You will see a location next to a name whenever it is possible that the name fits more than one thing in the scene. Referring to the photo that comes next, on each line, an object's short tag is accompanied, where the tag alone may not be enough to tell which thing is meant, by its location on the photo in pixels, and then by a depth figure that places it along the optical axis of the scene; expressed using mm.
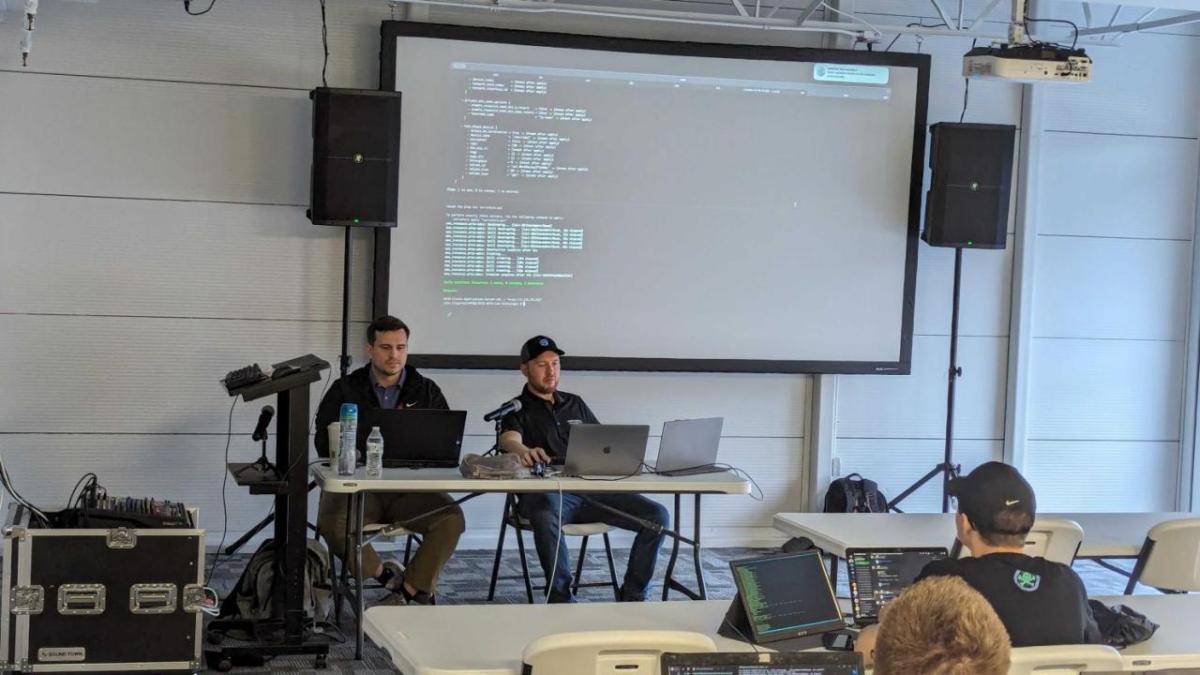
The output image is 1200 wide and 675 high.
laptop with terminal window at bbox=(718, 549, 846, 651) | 3105
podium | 4691
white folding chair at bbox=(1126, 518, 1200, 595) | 4227
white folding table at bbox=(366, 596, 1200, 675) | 2867
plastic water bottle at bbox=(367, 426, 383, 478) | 4812
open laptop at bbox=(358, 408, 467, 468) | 5027
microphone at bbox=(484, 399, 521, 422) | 5531
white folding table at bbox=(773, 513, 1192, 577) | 4156
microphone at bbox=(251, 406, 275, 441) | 5113
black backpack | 7039
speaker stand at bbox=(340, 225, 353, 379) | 6387
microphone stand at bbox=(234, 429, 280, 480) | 4824
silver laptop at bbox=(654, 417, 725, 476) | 5176
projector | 5383
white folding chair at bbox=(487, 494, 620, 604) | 5406
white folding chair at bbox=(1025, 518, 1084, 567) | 4062
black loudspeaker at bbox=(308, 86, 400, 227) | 6105
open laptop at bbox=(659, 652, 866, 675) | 2383
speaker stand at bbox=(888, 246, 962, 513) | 7098
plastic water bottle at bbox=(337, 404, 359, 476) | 4801
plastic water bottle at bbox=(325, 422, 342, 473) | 4930
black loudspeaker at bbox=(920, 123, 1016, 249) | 6910
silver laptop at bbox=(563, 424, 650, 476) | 5000
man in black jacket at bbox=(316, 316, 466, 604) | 5301
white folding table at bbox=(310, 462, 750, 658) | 4719
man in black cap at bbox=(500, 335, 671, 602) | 5395
